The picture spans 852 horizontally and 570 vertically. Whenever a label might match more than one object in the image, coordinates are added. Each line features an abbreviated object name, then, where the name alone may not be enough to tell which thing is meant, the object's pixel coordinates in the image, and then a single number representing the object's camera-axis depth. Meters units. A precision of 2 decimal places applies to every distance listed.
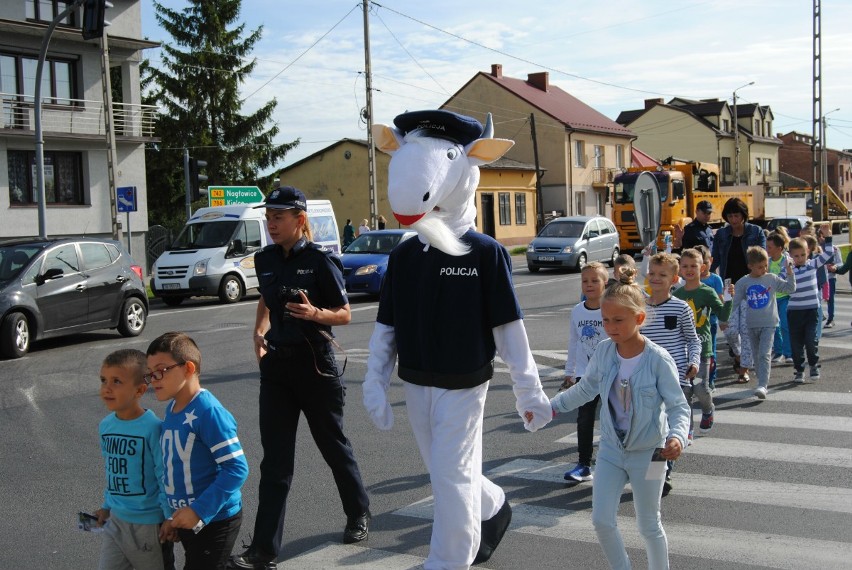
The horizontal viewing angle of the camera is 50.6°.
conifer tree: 42.81
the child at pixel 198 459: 3.40
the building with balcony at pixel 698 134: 72.12
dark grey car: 12.52
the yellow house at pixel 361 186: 47.69
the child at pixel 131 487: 3.46
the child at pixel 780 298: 9.98
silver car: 27.47
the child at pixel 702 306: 7.27
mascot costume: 3.91
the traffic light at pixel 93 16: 17.19
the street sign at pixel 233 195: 26.71
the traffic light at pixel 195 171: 23.45
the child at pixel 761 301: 8.75
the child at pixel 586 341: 6.18
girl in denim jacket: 4.06
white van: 19.91
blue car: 20.23
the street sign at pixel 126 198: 22.17
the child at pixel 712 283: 8.78
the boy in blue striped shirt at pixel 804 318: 9.49
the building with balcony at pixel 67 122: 28.83
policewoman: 4.70
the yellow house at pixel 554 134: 54.28
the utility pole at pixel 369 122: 31.06
